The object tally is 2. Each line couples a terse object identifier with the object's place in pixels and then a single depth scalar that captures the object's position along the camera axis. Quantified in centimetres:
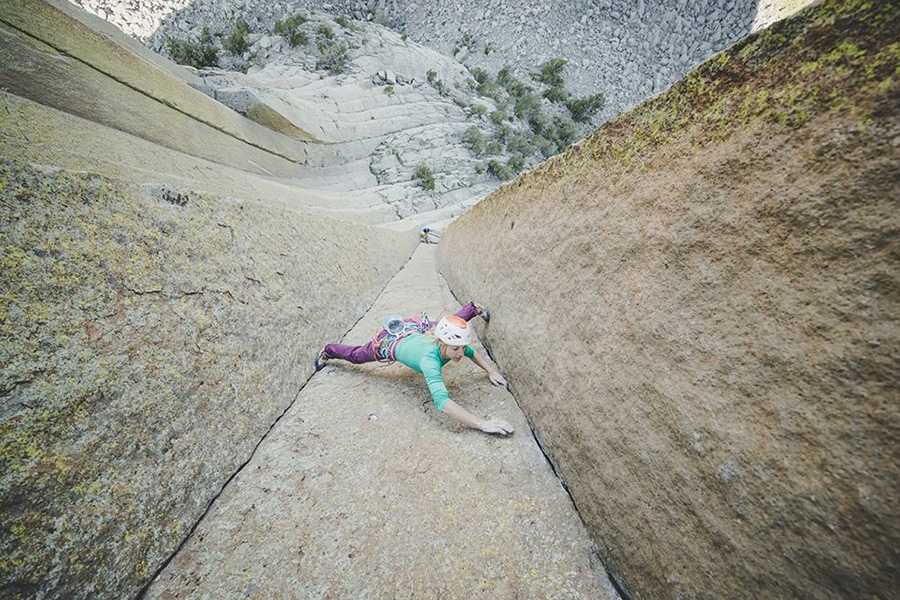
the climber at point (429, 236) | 1313
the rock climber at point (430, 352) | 234
